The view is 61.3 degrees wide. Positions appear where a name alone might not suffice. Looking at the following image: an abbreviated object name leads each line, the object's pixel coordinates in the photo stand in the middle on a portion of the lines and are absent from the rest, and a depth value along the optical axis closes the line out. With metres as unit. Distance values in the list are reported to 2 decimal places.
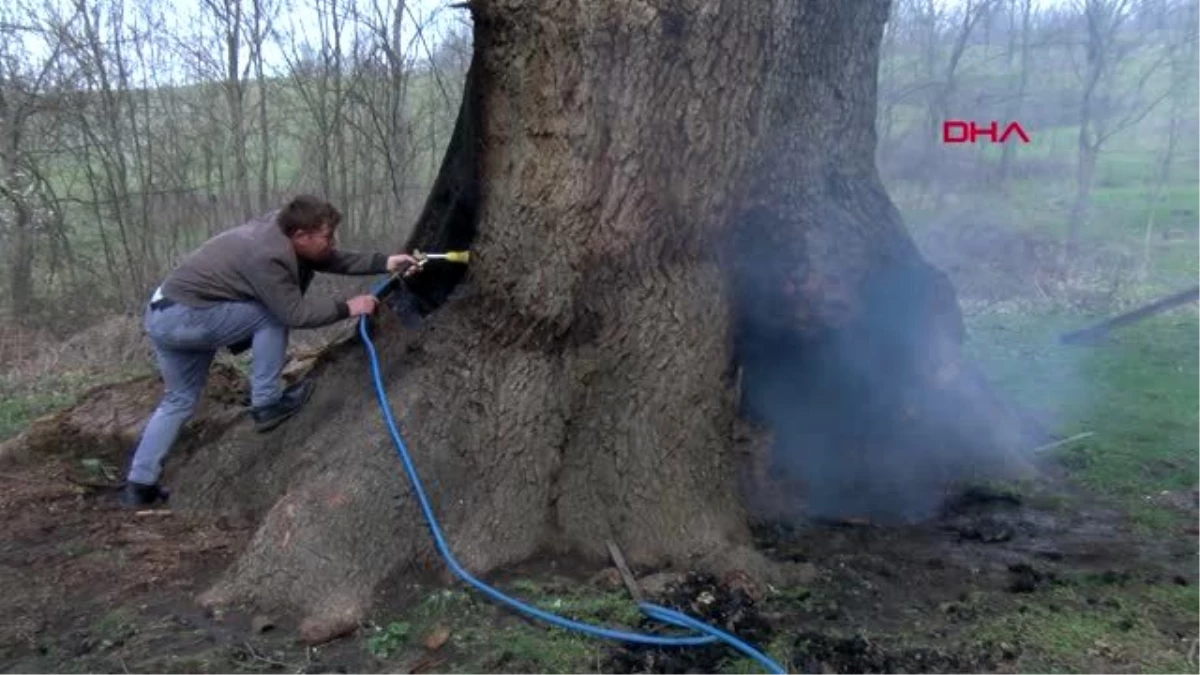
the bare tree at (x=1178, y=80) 16.55
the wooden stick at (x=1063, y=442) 6.40
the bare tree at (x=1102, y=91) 16.25
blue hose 3.56
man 4.61
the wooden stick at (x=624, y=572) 3.96
